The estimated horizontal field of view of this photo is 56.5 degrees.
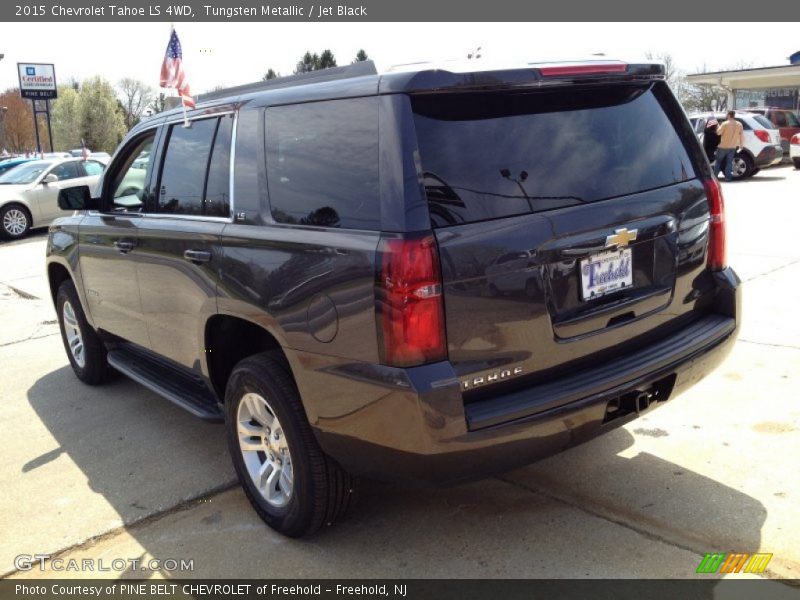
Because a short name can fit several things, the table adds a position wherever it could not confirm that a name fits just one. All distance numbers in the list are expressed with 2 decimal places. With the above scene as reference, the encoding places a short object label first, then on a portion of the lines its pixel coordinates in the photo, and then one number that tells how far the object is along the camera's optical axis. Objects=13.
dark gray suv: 2.66
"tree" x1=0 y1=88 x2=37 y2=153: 72.88
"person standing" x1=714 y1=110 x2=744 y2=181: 17.73
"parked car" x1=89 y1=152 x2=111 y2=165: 18.80
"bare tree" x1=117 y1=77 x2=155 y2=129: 80.34
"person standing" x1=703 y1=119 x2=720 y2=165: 18.58
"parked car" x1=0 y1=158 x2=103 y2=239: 15.71
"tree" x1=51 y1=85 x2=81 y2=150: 61.35
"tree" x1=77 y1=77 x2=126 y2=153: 60.69
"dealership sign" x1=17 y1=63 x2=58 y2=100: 35.53
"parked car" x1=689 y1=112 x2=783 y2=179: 19.35
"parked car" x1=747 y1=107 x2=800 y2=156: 24.02
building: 30.59
